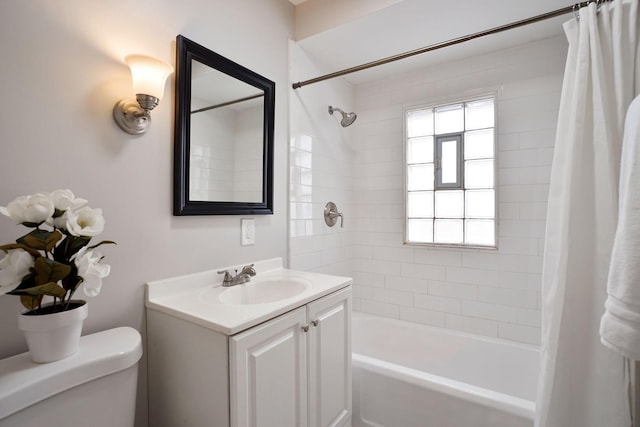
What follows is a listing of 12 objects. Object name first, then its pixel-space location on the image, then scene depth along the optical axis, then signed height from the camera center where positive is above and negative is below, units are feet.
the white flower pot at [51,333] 2.62 -1.08
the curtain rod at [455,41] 4.16 +2.89
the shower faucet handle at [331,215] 7.79 -0.01
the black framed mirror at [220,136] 4.42 +1.35
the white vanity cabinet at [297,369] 3.24 -2.01
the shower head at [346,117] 7.66 +2.53
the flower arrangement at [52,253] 2.55 -0.36
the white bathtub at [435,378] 4.48 -3.18
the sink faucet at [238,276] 4.79 -1.03
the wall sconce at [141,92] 3.62 +1.52
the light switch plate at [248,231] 5.45 -0.31
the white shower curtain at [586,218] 3.73 -0.05
